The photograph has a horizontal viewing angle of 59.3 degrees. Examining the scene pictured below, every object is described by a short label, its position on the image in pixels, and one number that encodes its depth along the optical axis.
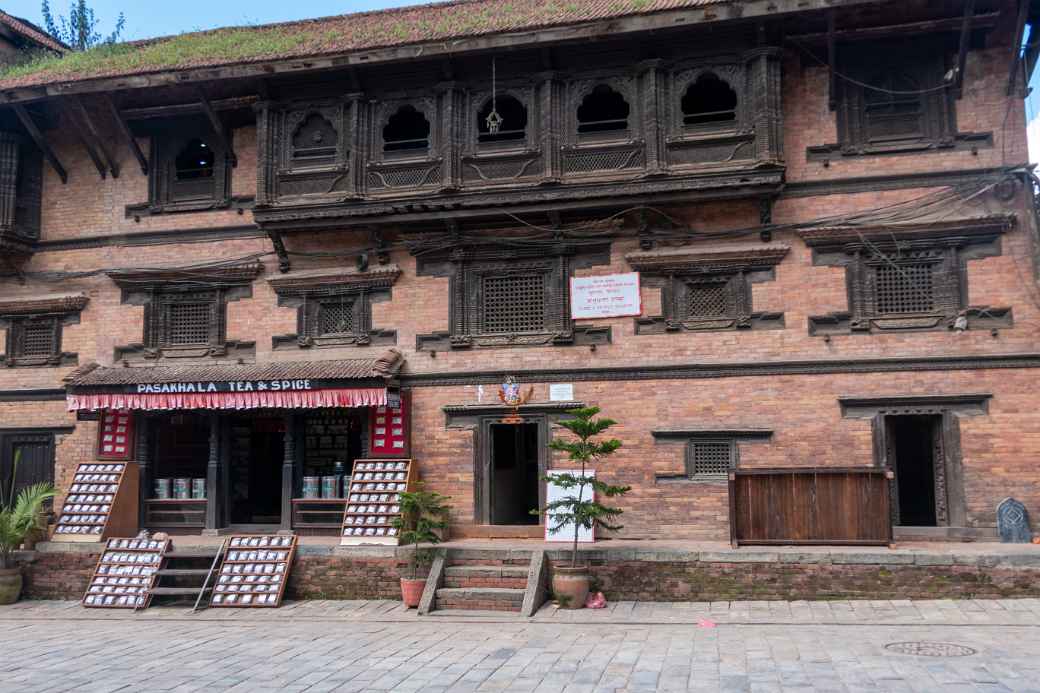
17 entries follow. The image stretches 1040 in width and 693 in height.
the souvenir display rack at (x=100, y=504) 16.94
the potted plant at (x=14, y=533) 16.14
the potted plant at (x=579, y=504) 13.93
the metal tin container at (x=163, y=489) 18.39
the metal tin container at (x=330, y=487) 17.88
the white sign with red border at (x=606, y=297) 16.86
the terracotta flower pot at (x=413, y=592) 14.60
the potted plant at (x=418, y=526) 14.65
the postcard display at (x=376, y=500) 15.95
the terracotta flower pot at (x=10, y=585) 16.14
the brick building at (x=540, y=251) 15.80
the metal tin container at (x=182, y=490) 18.33
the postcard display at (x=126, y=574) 15.53
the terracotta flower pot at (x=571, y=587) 13.90
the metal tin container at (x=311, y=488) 17.84
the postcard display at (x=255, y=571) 15.16
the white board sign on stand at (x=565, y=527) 16.03
